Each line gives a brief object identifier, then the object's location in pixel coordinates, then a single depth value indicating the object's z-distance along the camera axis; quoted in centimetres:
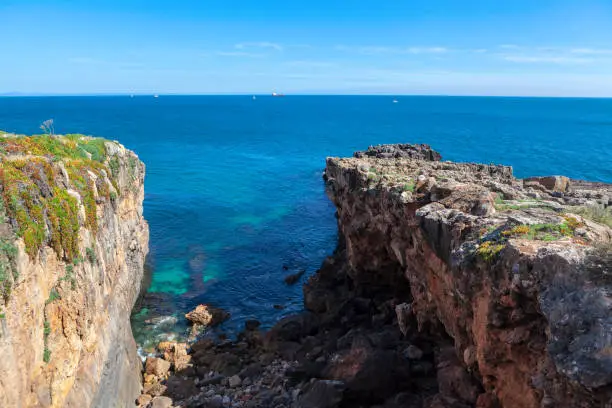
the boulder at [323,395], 1866
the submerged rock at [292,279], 3781
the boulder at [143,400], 2234
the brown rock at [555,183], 2870
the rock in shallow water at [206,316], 3106
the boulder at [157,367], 2502
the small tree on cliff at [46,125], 2931
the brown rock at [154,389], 2322
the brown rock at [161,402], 2160
